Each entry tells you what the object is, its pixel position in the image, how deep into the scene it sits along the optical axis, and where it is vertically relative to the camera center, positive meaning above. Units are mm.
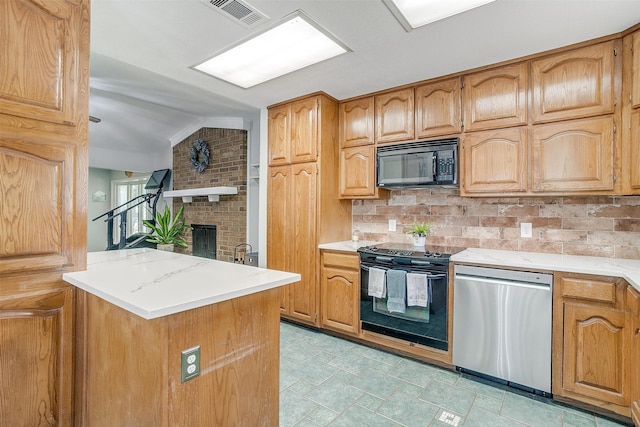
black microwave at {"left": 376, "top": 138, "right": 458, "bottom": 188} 2723 +465
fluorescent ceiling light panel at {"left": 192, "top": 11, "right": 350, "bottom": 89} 2148 +1249
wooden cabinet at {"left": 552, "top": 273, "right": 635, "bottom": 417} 1872 -772
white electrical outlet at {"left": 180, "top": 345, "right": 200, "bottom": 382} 1078 -507
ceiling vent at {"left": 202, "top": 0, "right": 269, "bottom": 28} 1866 +1232
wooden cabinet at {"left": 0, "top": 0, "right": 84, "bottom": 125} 1440 +728
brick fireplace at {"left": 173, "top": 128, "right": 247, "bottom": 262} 4883 +465
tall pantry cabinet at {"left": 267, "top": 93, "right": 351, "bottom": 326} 3281 +202
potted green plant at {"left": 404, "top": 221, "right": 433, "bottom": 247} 2992 -168
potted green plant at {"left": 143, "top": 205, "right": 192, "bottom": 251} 5668 -314
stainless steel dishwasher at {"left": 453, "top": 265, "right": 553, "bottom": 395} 2100 -762
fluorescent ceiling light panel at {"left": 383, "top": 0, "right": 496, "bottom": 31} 1828 +1217
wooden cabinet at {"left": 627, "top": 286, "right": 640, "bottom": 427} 1684 -722
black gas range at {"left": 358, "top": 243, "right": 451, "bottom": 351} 2494 -680
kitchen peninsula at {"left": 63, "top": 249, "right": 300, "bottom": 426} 1061 -501
